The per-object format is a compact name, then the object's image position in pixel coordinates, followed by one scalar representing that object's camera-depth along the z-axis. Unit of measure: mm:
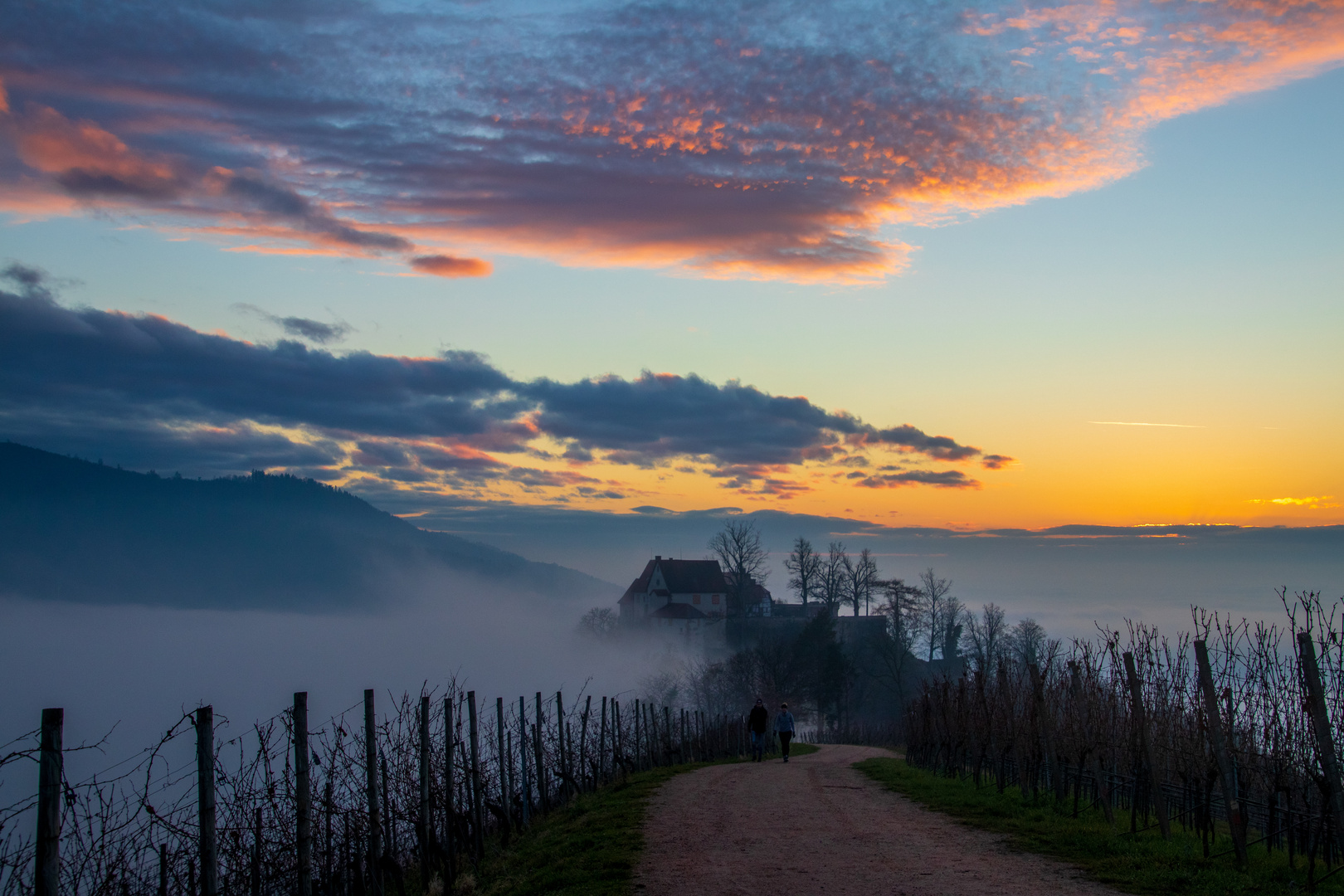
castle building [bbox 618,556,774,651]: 110562
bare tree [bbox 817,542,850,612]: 95750
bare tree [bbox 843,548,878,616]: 96000
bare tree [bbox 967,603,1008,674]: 100062
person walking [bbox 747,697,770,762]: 30328
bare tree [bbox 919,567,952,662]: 98125
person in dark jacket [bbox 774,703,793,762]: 29656
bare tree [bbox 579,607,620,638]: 114500
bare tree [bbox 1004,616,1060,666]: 91931
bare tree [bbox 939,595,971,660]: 96394
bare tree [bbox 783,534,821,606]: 98438
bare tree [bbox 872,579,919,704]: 80688
